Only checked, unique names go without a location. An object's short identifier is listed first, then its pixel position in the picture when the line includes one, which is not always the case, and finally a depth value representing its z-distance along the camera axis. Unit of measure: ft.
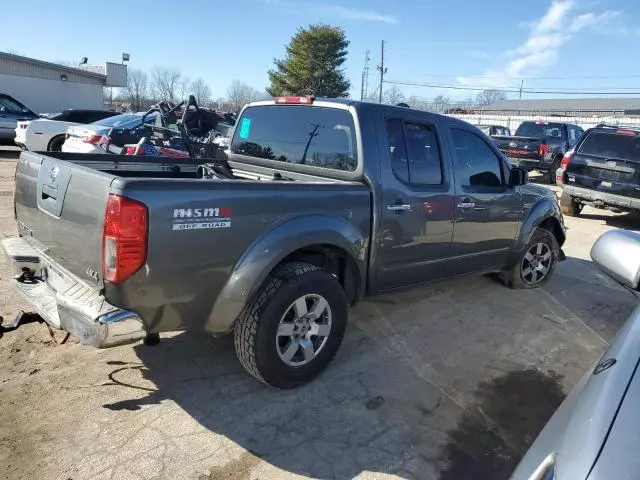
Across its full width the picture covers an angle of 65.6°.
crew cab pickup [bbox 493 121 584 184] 49.62
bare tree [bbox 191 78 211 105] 214.26
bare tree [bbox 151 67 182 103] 230.68
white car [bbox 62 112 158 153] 32.14
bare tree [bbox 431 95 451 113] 188.71
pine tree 153.99
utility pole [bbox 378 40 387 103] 174.91
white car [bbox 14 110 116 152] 41.04
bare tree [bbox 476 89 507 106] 255.91
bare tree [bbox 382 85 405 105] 189.62
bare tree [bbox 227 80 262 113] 230.34
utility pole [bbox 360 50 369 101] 206.39
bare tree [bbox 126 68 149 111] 197.14
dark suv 29.50
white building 95.45
